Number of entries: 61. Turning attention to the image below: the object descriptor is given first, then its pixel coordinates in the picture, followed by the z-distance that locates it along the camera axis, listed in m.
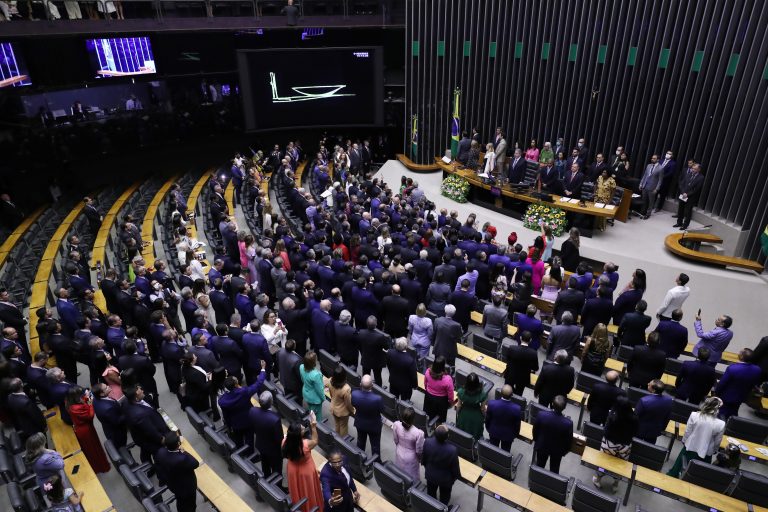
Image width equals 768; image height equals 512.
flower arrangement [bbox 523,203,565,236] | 12.02
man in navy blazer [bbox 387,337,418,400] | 6.34
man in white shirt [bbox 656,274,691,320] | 7.44
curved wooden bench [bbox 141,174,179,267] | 10.52
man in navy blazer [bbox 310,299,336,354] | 7.17
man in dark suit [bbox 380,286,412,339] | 7.53
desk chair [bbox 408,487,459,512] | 4.79
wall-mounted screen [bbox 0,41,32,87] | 13.06
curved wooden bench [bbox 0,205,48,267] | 10.94
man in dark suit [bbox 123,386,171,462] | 5.50
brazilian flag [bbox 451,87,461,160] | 16.77
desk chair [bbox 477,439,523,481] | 5.43
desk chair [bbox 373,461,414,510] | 5.21
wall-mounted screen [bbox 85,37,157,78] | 14.89
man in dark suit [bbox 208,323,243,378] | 6.64
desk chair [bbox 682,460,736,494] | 5.20
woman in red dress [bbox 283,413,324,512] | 4.79
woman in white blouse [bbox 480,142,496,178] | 13.87
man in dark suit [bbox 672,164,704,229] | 11.42
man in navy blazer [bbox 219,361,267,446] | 5.75
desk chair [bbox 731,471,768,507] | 5.00
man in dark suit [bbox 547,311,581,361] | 6.61
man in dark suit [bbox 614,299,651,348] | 7.04
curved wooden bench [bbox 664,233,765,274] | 9.98
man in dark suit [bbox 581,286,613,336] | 7.52
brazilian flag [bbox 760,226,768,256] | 9.96
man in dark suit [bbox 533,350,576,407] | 5.94
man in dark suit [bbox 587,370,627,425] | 5.75
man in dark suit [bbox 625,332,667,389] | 6.29
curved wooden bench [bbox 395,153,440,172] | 17.53
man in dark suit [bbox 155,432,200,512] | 4.93
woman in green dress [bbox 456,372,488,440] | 5.64
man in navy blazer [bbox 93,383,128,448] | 5.68
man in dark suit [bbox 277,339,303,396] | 6.41
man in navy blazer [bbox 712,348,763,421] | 6.04
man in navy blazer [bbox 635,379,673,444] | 5.52
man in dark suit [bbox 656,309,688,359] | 6.92
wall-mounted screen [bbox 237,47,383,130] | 17.77
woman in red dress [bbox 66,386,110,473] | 5.70
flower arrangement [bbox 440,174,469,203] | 14.48
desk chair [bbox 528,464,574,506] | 5.11
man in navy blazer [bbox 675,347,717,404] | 6.16
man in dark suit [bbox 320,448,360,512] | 4.63
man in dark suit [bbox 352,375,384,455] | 5.74
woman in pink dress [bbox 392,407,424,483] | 5.21
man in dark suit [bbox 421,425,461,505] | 5.02
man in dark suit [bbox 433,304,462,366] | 6.84
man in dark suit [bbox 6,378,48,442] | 5.79
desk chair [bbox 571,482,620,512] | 4.86
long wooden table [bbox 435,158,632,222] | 11.40
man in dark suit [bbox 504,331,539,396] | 6.38
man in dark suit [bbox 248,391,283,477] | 5.41
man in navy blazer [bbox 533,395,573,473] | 5.37
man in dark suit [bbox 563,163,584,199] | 12.20
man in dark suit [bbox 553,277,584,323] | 7.56
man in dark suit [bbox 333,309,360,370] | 6.96
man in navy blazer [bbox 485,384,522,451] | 5.60
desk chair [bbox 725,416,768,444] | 5.86
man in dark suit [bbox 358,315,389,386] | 6.79
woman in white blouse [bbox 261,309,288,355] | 7.00
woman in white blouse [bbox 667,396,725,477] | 5.30
